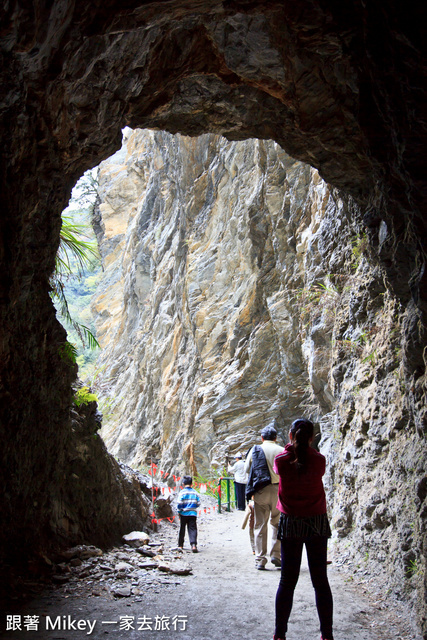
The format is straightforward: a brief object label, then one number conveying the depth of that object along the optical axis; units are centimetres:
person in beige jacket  555
